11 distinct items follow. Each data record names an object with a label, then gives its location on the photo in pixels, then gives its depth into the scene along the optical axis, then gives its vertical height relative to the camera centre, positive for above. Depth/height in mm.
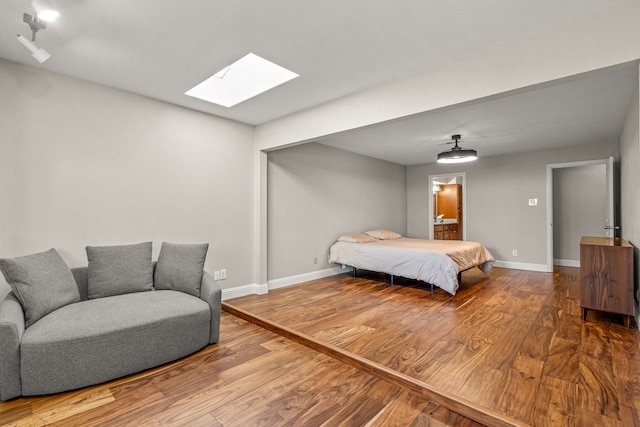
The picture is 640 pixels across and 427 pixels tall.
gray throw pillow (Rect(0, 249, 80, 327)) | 2107 -498
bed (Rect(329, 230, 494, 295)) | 4031 -618
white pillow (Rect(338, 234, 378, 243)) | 5242 -393
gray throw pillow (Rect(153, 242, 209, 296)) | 2848 -501
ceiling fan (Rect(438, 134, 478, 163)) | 4426 +905
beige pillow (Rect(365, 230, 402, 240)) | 5793 -352
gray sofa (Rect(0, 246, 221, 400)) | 1822 -827
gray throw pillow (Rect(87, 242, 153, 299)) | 2637 -495
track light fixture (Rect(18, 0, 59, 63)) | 1831 +1239
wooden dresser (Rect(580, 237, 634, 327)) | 2852 -595
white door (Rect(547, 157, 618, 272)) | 5266 +172
